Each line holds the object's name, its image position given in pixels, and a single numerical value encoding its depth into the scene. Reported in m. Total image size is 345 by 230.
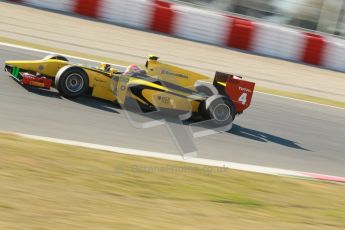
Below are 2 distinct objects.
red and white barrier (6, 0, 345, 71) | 33.41
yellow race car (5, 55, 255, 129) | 16.33
